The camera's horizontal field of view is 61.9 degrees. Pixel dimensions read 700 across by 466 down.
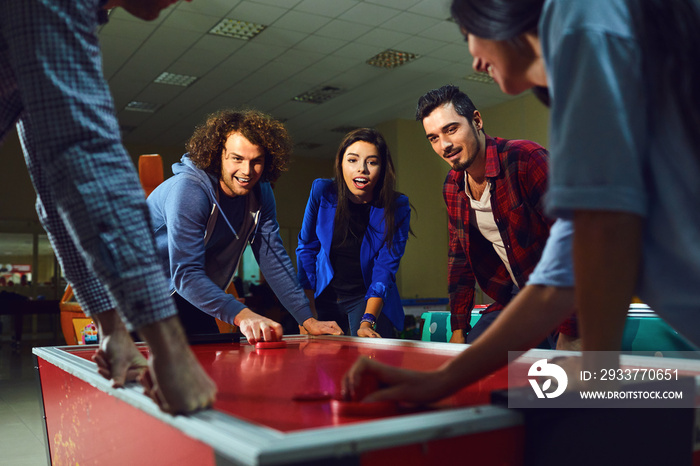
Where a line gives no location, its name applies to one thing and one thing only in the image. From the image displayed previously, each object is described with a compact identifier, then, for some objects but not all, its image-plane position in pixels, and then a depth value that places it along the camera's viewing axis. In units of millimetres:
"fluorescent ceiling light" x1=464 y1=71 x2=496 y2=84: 7820
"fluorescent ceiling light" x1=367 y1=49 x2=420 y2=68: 7129
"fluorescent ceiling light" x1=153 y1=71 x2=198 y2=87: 7719
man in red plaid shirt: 2107
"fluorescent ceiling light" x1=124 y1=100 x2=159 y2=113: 8836
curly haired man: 1960
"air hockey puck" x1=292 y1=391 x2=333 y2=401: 859
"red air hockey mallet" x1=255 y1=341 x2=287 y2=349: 1733
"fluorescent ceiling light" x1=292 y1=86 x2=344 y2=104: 8367
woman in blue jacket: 2775
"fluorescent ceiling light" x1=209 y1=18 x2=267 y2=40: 6234
